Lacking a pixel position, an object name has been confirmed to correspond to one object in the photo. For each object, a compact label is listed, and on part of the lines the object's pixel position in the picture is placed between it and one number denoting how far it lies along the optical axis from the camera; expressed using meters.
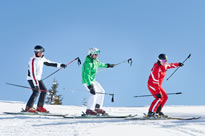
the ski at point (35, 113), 16.57
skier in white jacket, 17.24
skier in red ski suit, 15.85
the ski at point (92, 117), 15.59
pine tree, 55.20
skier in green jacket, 16.38
